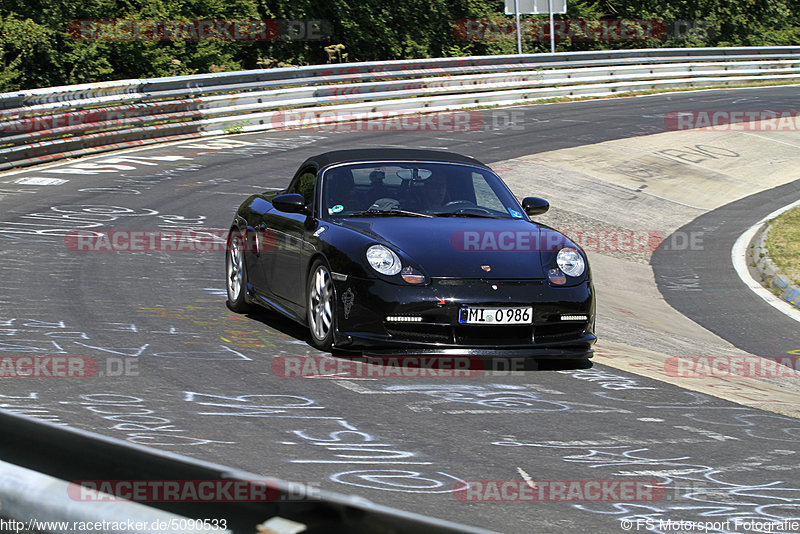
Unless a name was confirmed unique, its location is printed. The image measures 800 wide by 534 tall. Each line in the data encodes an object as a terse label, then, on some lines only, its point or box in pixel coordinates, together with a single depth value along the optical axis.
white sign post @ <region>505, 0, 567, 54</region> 65.12
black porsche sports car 14.46
